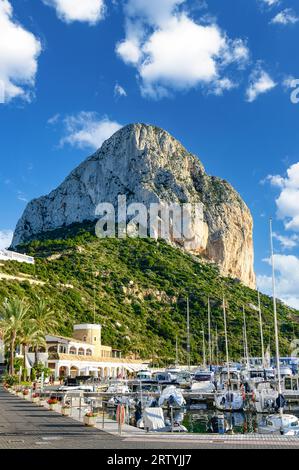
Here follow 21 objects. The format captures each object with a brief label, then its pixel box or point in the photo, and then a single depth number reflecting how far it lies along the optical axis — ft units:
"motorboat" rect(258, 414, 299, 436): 96.41
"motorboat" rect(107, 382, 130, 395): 173.78
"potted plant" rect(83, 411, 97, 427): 78.88
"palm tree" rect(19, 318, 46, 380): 191.21
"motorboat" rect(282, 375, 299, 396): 174.09
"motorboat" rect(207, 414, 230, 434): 109.29
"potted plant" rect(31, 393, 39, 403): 118.99
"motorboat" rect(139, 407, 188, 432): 91.66
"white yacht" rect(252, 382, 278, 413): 141.18
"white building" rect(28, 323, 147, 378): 221.05
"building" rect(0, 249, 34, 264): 345.10
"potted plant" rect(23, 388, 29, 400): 132.46
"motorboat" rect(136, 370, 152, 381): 224.94
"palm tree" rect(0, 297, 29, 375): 180.45
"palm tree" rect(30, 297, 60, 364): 208.74
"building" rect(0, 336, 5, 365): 222.69
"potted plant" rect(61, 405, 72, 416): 94.68
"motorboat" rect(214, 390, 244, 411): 151.64
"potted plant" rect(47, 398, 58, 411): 101.03
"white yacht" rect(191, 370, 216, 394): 180.57
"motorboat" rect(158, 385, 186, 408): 145.79
